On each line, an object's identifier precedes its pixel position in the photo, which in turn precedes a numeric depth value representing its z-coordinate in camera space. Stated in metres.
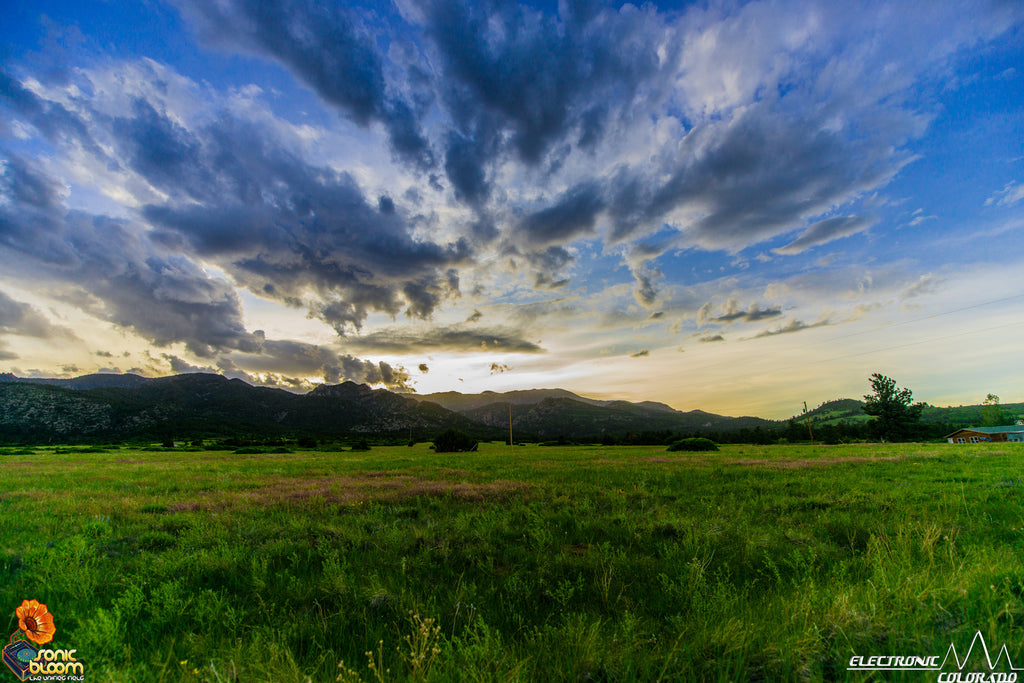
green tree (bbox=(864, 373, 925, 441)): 89.94
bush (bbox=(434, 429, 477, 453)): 67.12
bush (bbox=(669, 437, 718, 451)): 51.36
